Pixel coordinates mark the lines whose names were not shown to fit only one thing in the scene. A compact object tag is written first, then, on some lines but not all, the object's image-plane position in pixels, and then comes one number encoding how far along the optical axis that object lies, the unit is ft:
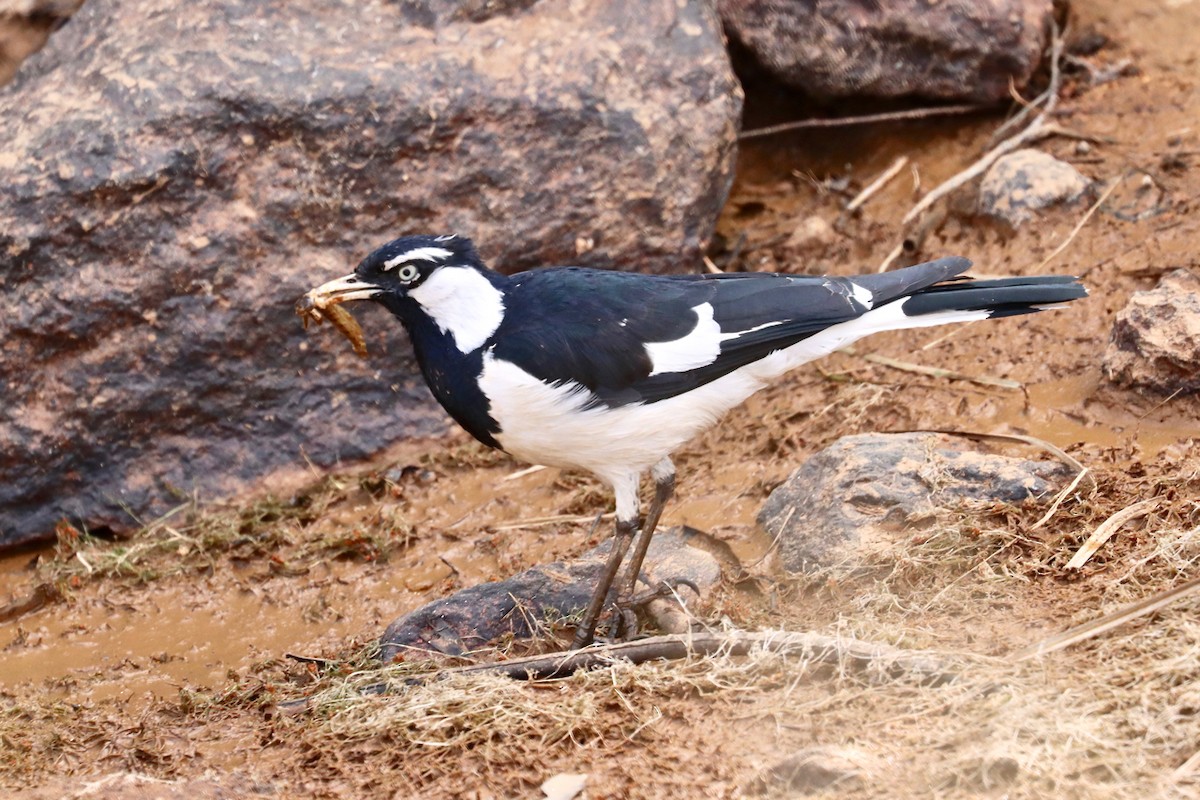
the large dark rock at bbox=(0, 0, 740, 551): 34.91
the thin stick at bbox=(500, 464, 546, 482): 37.52
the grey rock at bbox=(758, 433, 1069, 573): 28.14
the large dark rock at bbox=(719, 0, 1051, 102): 42.50
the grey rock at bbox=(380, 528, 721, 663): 27.84
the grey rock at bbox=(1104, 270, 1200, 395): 30.35
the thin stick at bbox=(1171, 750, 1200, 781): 18.84
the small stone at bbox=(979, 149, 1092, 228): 39.19
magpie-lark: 26.71
